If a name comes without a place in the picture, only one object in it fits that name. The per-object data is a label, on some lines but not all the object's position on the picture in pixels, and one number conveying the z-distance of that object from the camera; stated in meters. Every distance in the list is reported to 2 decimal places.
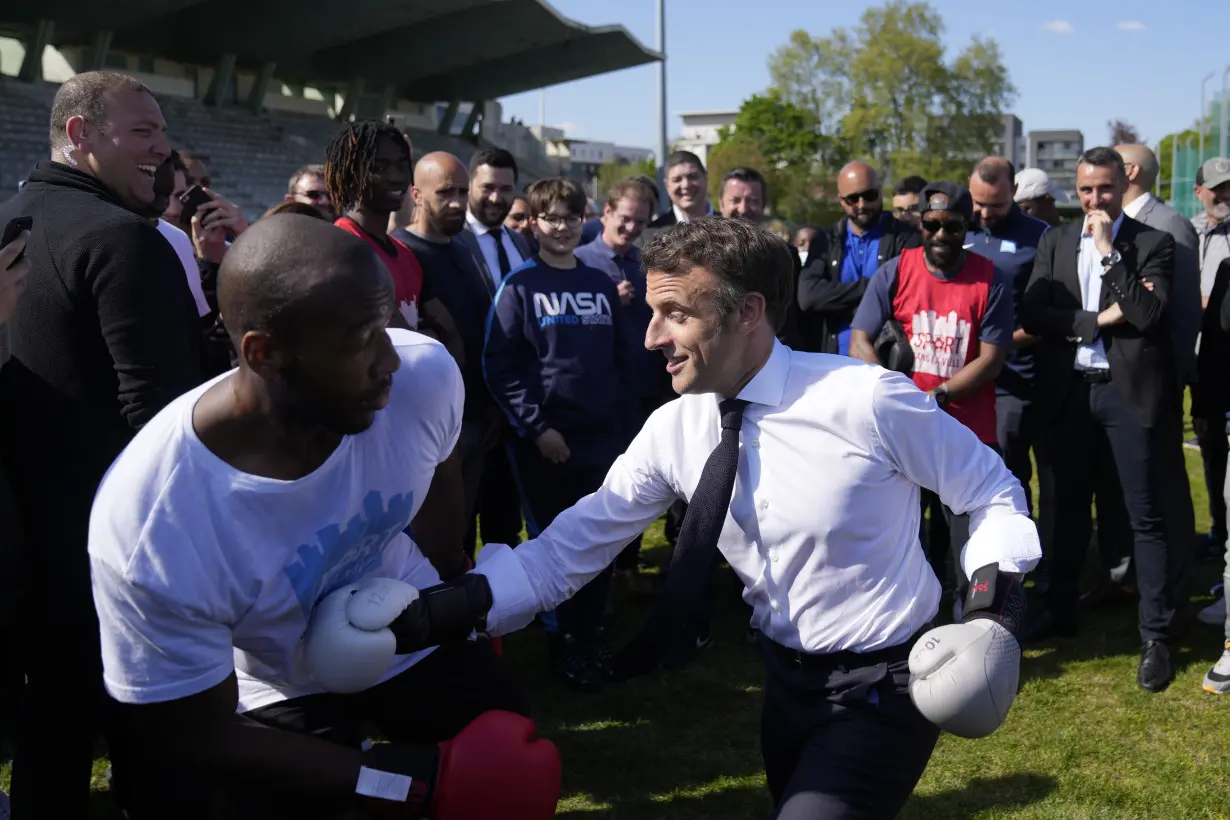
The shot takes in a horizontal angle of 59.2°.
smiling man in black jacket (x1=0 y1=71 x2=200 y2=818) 2.90
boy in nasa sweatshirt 4.76
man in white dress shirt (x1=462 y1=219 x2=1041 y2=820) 2.45
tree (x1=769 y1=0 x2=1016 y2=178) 48.88
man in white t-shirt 1.97
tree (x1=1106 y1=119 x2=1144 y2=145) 49.06
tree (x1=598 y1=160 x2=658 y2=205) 67.24
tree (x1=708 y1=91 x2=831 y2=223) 50.47
